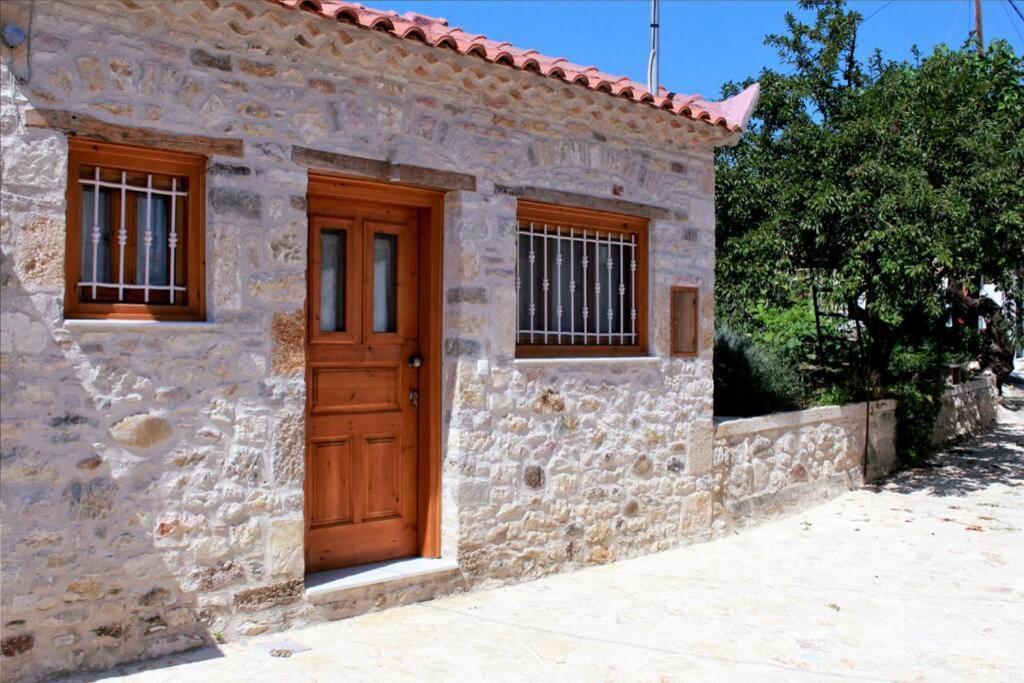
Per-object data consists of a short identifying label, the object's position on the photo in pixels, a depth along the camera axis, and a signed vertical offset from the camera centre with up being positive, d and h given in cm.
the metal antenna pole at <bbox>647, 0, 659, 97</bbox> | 760 +267
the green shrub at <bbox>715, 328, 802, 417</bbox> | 890 -38
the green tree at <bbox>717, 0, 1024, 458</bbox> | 766 +155
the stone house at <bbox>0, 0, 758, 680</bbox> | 388 +13
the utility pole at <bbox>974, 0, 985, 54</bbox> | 1917 +739
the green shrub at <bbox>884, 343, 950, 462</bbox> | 1025 -58
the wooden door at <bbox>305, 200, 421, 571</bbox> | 498 -25
